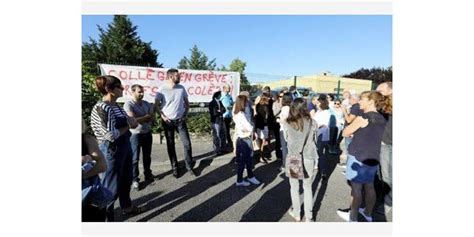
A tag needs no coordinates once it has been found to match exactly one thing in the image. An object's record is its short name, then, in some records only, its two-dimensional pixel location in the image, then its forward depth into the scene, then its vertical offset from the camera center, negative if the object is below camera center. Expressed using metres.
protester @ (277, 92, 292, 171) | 3.99 +0.21
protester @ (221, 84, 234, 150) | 5.50 +0.32
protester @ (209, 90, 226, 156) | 5.25 -0.01
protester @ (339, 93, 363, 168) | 3.51 +0.11
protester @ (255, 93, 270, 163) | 4.97 +0.01
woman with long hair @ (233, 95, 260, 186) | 3.54 -0.24
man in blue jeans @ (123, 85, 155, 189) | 3.34 -0.12
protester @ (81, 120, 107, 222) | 1.65 -0.29
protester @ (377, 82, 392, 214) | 2.71 -0.35
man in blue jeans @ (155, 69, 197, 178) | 3.94 +0.16
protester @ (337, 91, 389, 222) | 2.54 -0.27
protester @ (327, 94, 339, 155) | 5.36 -0.30
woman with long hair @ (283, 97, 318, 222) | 2.62 -0.22
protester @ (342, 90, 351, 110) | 5.00 +0.40
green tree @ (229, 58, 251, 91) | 42.26 +9.71
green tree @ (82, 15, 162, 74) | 23.30 +7.25
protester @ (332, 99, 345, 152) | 5.50 +0.08
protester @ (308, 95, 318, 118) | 4.52 +0.31
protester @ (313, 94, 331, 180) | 4.29 -0.17
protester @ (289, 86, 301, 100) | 6.04 +0.73
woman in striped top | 2.29 -0.11
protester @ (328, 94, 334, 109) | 5.68 +0.42
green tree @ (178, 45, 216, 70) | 30.12 +7.42
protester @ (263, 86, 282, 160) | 5.16 -0.07
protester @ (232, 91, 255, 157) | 3.62 +0.13
